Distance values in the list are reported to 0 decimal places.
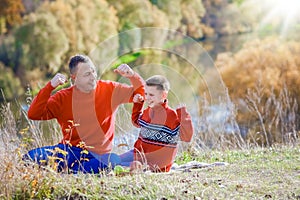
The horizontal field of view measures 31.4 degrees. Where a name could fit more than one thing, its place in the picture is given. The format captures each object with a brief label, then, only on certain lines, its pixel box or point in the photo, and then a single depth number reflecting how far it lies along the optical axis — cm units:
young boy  430
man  429
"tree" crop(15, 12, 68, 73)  1917
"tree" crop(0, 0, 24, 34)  2169
